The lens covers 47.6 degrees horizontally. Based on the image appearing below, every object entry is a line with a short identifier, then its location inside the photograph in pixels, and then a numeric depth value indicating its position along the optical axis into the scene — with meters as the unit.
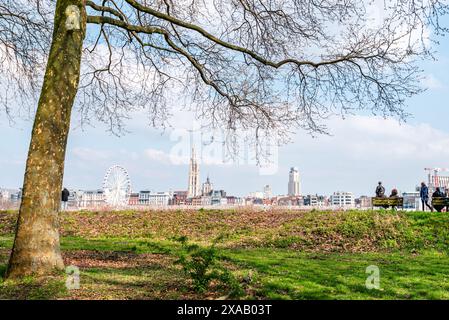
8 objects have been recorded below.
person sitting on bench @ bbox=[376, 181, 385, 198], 25.30
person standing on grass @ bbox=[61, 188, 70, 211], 28.08
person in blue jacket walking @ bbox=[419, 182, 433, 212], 26.59
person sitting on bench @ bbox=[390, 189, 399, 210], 26.23
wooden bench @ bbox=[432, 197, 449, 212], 23.70
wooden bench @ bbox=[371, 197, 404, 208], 23.39
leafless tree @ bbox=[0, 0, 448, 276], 8.59
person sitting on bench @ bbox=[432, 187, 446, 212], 25.95
